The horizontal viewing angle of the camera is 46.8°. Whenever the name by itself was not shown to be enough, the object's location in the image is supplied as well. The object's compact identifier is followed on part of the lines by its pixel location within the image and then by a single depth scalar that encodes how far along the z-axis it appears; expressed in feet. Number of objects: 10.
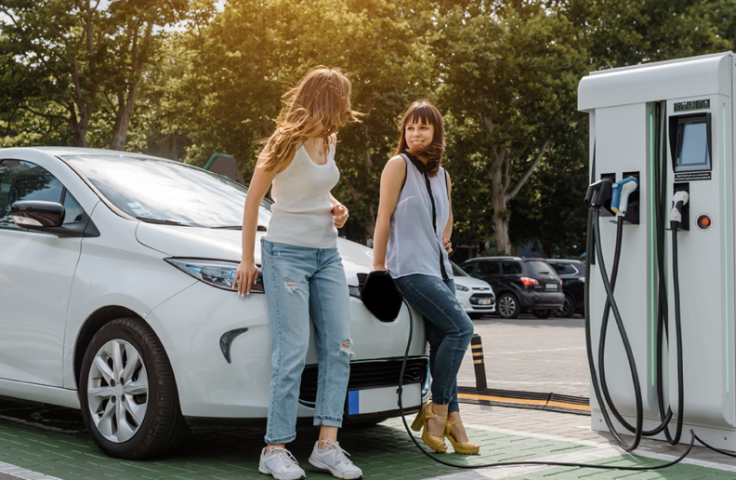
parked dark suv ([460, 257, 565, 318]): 71.31
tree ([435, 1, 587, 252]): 89.15
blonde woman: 13.01
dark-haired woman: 14.99
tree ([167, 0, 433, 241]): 82.12
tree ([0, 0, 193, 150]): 64.39
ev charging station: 15.47
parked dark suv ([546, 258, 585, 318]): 76.28
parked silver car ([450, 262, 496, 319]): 67.26
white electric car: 13.09
